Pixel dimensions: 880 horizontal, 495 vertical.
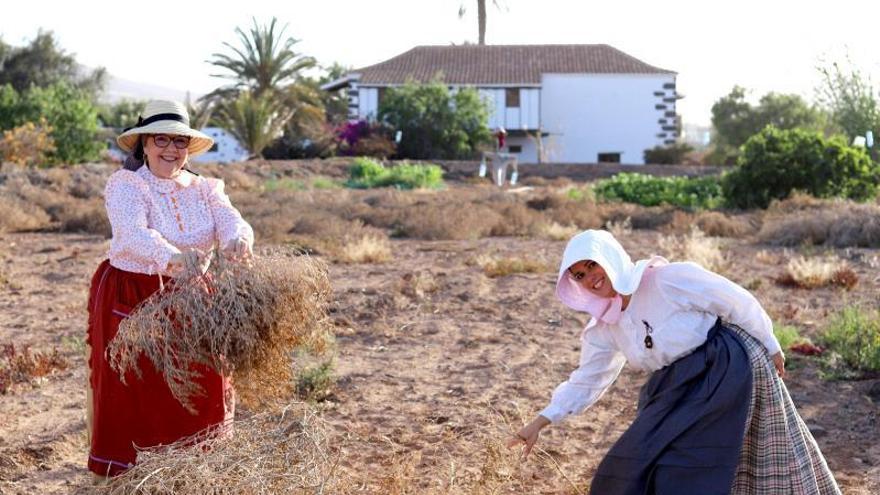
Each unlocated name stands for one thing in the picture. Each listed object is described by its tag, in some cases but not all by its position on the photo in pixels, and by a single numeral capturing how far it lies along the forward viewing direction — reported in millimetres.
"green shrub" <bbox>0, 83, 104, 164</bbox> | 30297
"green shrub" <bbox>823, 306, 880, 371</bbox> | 7256
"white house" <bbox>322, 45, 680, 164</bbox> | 45625
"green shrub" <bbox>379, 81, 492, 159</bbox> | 39781
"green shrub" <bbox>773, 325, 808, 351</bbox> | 7824
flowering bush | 36656
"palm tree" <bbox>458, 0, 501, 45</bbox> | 54219
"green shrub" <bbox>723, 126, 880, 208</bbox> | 18906
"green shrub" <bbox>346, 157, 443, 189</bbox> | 25203
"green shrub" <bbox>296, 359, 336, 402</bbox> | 6539
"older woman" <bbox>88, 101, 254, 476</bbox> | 4219
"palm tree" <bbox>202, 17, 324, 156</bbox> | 44125
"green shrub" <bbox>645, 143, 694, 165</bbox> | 41812
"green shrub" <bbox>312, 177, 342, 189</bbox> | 24750
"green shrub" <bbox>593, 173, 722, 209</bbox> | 20094
